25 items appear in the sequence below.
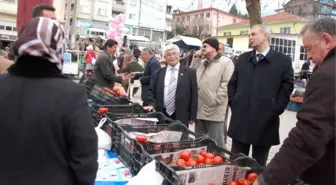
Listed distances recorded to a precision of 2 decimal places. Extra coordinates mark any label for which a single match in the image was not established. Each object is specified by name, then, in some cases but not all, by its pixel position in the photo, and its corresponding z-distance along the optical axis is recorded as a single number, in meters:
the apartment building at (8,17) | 36.66
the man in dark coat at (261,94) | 3.86
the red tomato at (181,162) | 2.64
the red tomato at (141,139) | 2.78
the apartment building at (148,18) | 69.50
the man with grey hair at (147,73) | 6.84
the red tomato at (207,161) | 2.71
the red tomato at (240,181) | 2.56
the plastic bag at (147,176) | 2.30
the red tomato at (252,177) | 2.59
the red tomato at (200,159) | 2.75
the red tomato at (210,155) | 2.80
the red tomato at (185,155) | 2.76
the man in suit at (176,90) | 4.71
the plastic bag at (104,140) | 3.05
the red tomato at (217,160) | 2.70
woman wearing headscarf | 1.75
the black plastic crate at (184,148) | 2.34
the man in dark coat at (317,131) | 2.02
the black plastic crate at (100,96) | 4.61
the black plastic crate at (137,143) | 2.70
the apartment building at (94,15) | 55.85
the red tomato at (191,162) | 2.62
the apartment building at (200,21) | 64.51
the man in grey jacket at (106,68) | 6.56
